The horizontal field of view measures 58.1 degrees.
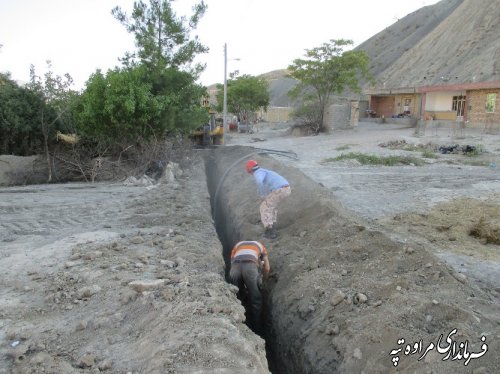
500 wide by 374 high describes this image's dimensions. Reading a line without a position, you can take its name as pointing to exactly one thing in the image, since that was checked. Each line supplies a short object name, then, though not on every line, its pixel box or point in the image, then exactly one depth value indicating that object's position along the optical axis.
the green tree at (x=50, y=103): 15.80
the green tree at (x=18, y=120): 15.54
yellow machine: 26.59
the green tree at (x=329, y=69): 32.34
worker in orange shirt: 6.69
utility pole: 30.41
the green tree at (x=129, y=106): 14.62
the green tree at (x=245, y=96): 46.97
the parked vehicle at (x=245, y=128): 42.17
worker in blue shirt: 8.55
